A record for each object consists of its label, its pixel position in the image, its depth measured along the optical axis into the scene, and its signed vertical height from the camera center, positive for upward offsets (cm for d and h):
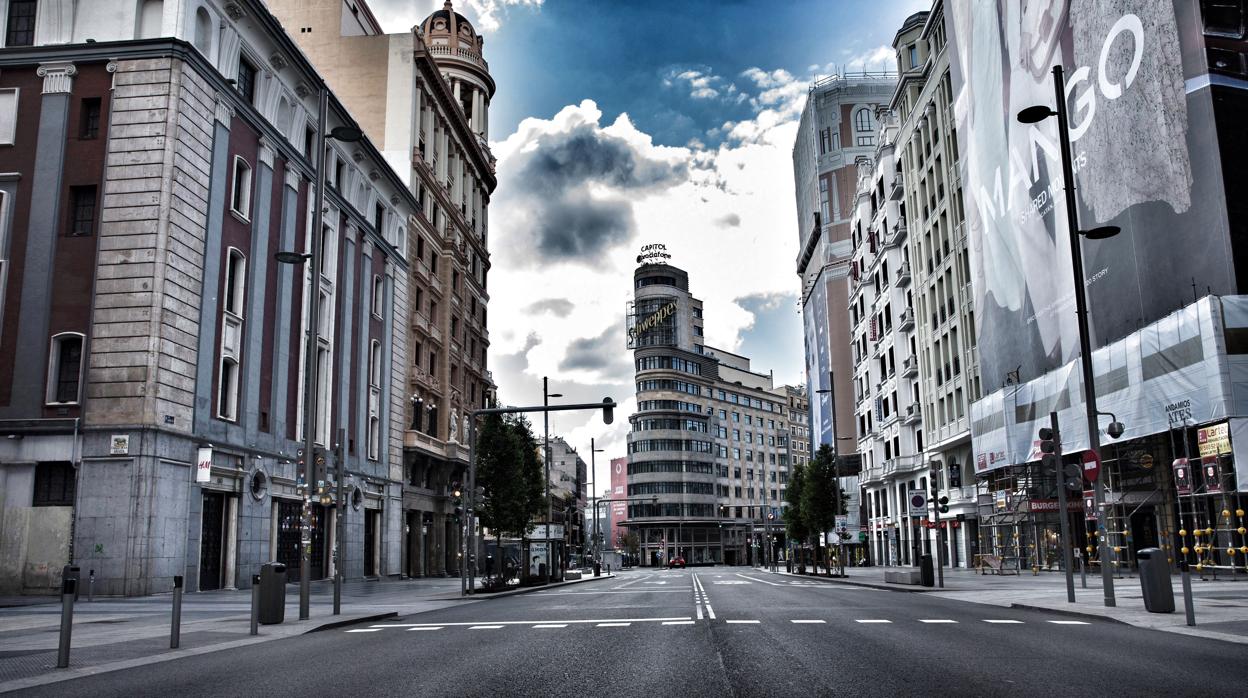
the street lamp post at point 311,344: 1873 +375
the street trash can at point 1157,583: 1612 -106
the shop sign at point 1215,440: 2736 +216
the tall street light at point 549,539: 4872 +168
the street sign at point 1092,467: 1887 +98
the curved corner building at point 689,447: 13800 +1151
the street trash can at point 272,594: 1734 -106
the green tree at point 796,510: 6806 +96
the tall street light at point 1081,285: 1853 +457
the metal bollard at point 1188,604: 1416 -125
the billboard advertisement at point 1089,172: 2838 +1191
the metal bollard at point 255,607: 1552 -115
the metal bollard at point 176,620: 1324 -116
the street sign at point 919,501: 2991 +63
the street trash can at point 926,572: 3038 -154
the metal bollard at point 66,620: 1116 -94
